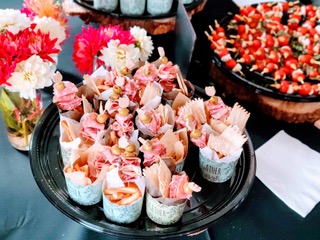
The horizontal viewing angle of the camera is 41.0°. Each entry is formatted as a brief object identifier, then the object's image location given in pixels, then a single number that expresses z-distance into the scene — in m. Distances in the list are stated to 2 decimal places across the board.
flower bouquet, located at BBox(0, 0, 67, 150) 0.96
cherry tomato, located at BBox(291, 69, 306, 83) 1.39
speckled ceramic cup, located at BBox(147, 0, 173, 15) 1.46
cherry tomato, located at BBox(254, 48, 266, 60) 1.48
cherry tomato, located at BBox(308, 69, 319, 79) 1.42
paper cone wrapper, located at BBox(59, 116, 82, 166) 0.93
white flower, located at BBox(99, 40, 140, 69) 1.12
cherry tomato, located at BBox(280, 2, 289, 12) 1.76
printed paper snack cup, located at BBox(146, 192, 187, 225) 0.88
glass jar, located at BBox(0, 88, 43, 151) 1.10
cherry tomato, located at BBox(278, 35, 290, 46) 1.57
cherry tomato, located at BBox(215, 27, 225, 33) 1.57
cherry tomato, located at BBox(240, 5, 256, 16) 1.68
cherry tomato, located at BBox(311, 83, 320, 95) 1.36
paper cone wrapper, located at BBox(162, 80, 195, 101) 1.09
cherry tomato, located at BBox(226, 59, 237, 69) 1.42
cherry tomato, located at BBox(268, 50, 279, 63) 1.47
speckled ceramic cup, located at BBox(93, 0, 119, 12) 1.46
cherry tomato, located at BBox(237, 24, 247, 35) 1.60
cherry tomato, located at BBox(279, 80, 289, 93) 1.34
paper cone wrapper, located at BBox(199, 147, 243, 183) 0.96
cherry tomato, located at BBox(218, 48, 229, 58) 1.44
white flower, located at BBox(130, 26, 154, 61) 1.19
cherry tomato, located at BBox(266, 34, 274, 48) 1.56
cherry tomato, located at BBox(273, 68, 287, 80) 1.38
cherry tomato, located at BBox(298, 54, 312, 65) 1.48
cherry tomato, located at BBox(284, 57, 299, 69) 1.44
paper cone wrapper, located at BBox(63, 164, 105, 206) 0.89
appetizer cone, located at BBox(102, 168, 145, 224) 0.88
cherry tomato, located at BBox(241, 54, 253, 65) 1.45
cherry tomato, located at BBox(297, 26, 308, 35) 1.63
